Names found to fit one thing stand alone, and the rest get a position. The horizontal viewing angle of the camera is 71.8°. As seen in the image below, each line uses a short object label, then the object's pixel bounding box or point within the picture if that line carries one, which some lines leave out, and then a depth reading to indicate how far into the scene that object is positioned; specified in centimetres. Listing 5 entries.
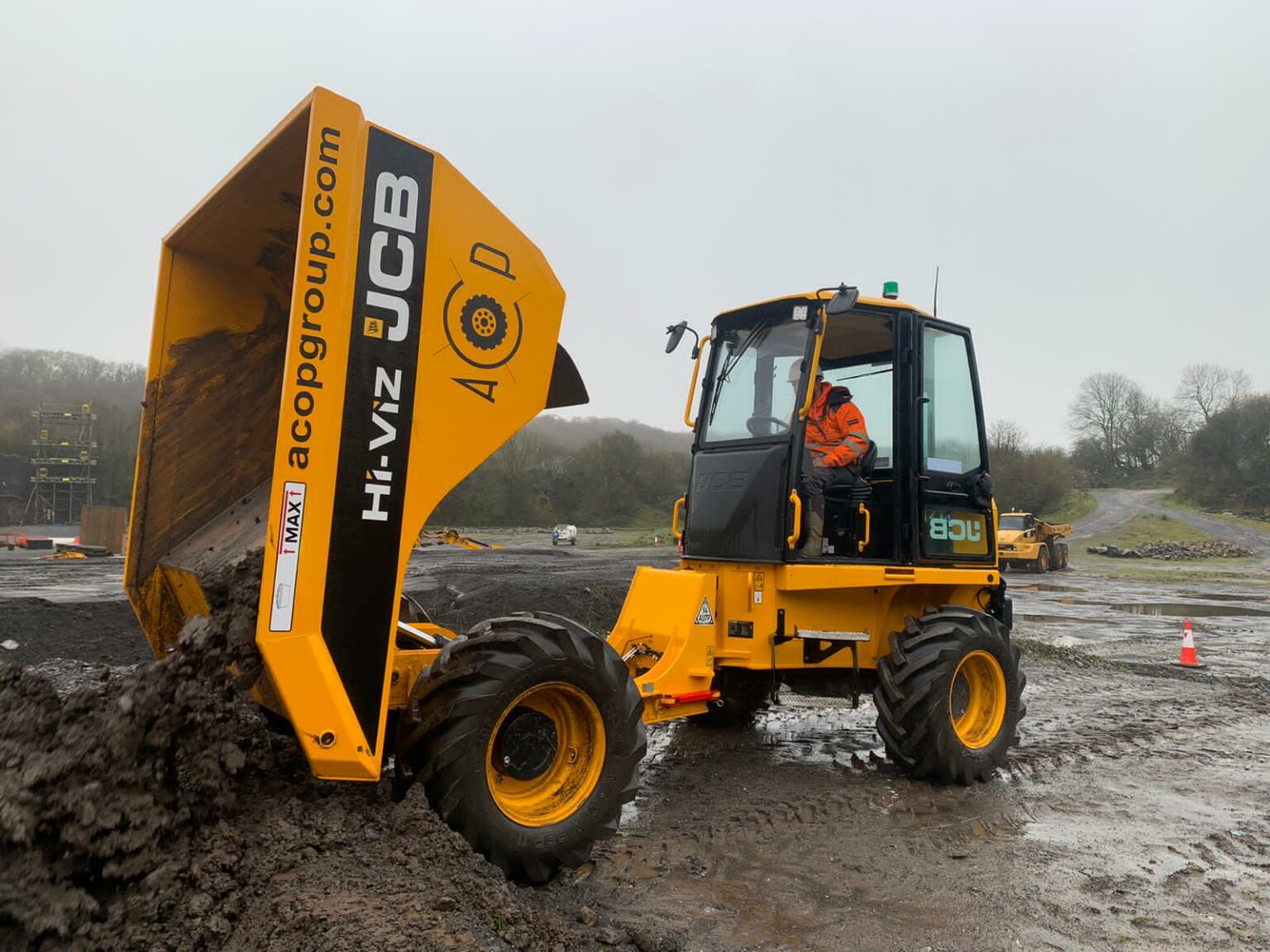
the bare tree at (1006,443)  4971
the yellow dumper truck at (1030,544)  2803
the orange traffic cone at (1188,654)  1013
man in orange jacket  507
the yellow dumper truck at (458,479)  291
